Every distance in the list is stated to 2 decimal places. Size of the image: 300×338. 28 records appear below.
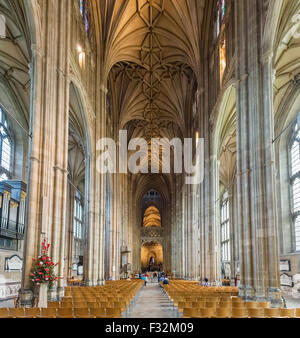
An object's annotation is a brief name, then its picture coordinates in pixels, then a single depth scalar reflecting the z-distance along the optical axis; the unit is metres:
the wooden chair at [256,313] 8.91
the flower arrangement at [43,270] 12.93
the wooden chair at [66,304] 10.57
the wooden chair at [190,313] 9.02
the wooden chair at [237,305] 10.32
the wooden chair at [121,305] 10.77
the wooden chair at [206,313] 8.95
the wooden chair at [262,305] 10.30
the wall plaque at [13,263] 22.75
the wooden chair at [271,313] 8.69
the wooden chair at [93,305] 10.64
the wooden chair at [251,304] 10.26
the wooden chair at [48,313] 8.72
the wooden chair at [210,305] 10.85
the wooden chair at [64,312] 8.76
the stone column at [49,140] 13.99
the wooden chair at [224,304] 11.17
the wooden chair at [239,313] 9.03
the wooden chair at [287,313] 8.41
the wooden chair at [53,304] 10.25
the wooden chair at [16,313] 8.38
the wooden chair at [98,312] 9.03
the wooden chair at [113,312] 9.04
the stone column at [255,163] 14.14
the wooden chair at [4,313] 8.11
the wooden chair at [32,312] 8.48
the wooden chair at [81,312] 8.90
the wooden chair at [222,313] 9.00
